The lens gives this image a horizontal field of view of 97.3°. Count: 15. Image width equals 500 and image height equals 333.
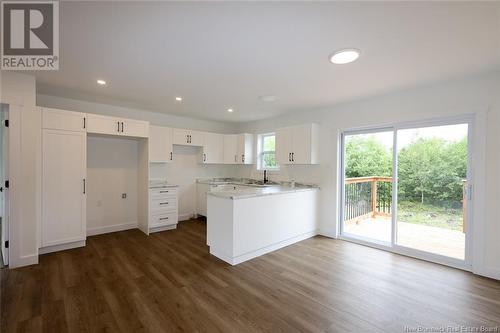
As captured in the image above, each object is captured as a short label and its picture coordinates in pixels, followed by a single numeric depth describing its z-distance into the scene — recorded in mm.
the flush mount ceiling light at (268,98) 3638
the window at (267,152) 5500
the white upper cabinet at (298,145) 4254
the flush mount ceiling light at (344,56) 2145
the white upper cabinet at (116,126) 3629
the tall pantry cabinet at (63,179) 3213
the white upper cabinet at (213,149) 5461
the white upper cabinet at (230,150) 5773
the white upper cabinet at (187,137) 4901
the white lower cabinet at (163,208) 4355
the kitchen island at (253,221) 3023
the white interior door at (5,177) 2805
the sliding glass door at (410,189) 3012
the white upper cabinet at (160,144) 4493
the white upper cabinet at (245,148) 5645
